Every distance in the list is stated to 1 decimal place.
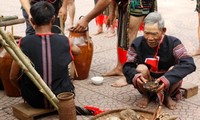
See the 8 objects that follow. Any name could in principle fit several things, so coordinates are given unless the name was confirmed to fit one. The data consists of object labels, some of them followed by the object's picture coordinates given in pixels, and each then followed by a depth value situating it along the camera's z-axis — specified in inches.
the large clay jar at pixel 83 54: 187.0
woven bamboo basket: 133.9
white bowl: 185.8
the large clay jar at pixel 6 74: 163.3
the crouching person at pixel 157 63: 146.9
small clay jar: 130.6
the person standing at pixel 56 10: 178.8
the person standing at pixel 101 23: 301.7
